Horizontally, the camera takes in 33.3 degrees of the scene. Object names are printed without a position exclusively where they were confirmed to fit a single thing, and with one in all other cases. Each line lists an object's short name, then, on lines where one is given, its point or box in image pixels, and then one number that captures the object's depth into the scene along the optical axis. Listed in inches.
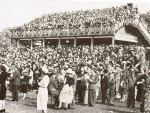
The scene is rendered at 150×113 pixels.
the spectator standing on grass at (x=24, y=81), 483.1
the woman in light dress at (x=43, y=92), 361.0
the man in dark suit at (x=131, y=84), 412.8
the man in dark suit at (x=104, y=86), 455.5
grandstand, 880.8
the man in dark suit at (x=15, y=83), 452.2
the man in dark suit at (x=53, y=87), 393.8
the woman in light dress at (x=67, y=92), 397.4
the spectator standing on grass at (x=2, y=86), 346.7
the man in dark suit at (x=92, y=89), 429.7
